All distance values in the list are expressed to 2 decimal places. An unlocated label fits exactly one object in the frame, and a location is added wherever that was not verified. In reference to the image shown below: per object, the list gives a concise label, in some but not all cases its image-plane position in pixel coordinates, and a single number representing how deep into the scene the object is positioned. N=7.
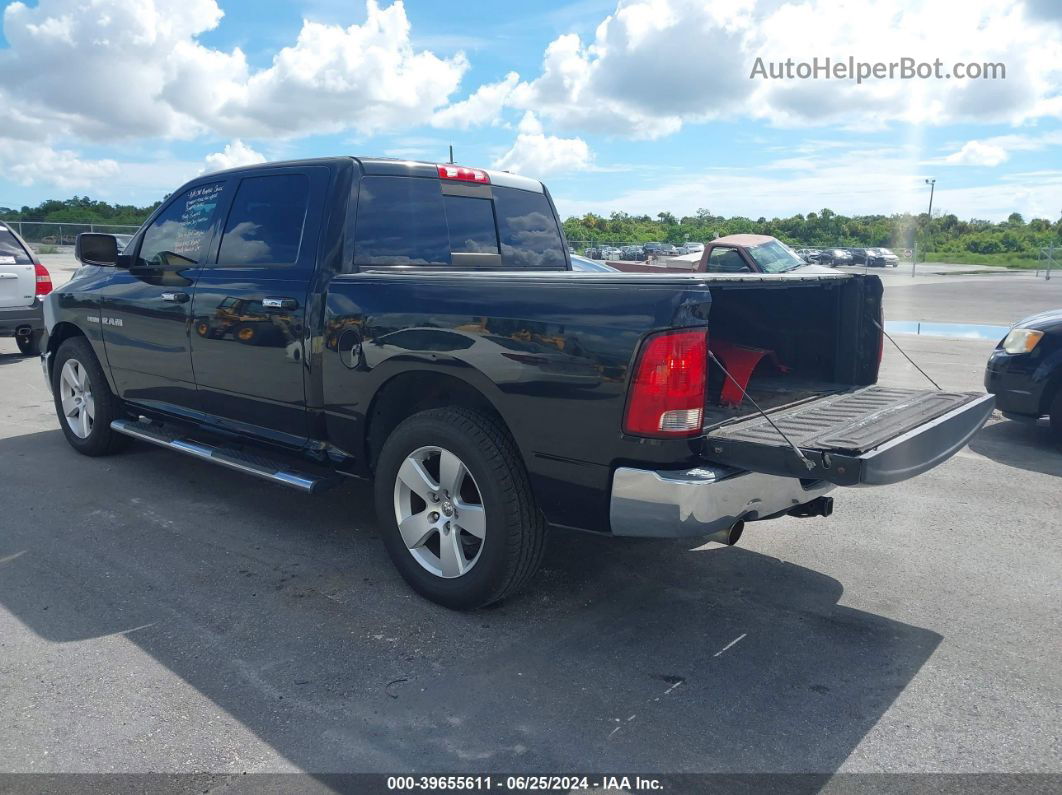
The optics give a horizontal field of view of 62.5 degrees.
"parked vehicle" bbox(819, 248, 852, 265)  42.17
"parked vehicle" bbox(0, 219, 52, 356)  10.53
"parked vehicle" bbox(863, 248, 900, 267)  46.90
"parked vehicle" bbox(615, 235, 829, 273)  13.83
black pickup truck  3.14
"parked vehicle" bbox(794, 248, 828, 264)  41.15
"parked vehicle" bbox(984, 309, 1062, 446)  6.67
